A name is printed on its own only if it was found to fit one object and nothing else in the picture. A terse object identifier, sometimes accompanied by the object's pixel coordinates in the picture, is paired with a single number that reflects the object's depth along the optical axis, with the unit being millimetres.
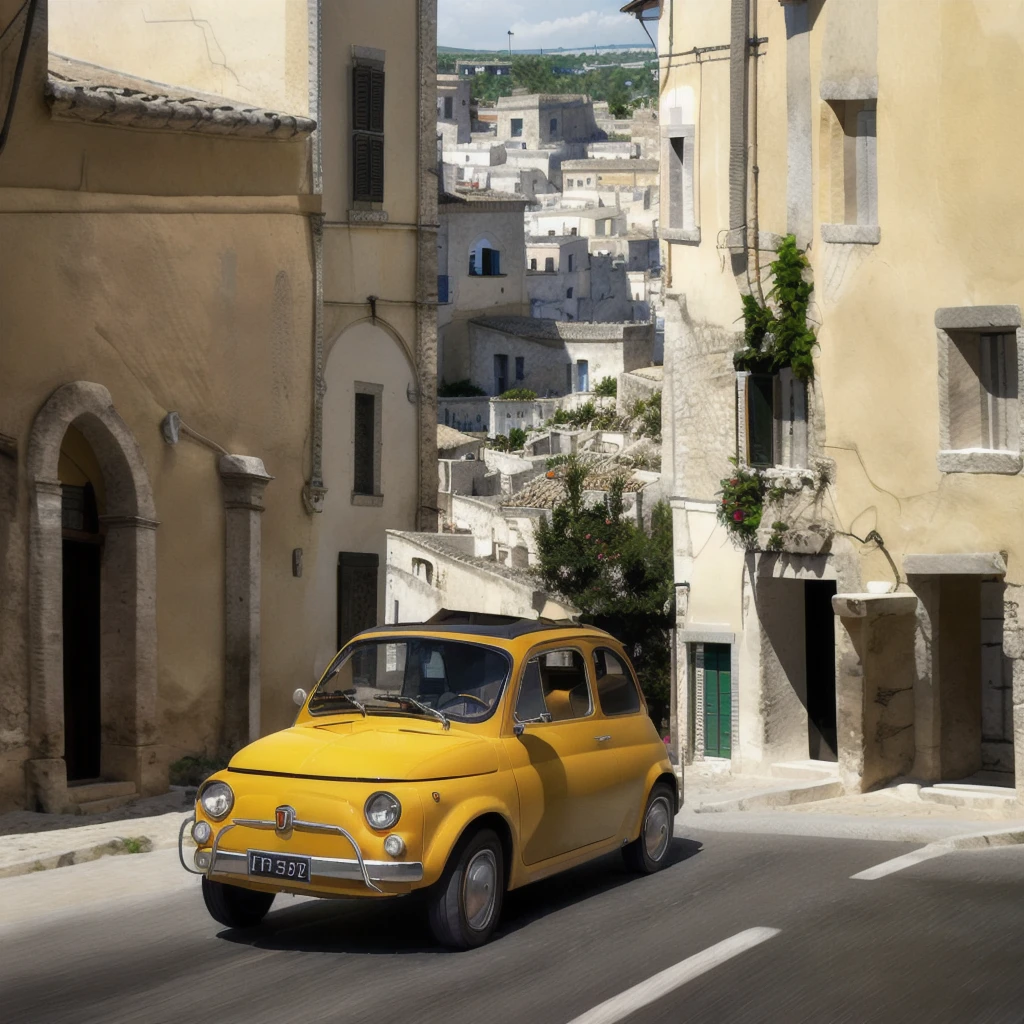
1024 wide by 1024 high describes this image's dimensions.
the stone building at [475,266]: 95731
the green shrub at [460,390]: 92750
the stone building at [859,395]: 19578
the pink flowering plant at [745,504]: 22547
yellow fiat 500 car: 9945
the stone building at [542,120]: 179750
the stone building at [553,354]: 94250
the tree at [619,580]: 40750
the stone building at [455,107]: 168312
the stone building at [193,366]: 16656
